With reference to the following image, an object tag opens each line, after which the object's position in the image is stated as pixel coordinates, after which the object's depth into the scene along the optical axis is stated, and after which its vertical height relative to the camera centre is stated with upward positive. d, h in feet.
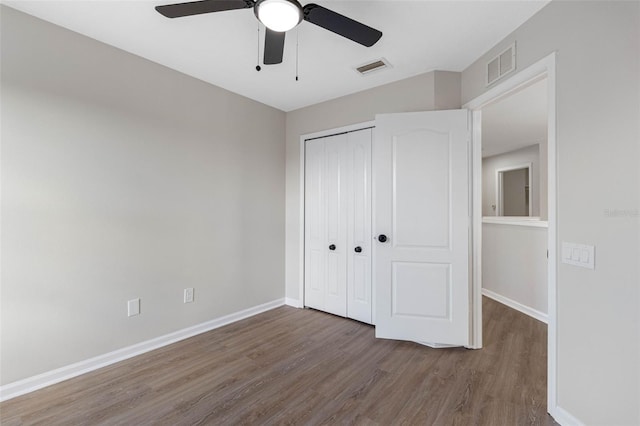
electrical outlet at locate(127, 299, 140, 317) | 8.02 -2.62
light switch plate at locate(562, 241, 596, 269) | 5.07 -0.77
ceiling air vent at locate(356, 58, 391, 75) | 8.42 +4.31
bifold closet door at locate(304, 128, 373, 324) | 10.55 -0.48
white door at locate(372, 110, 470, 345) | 8.40 -0.43
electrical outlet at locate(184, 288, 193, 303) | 9.27 -2.63
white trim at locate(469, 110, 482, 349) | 8.38 -0.55
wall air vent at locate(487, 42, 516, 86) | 6.87 +3.62
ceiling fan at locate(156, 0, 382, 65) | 4.69 +3.33
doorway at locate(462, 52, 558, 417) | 5.74 +0.55
